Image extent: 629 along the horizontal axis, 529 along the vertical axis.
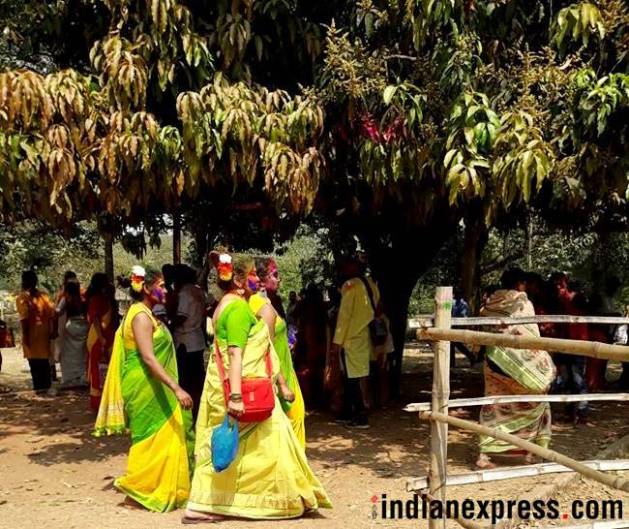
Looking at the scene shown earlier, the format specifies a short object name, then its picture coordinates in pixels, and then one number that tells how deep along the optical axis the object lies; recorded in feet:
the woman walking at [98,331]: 26.86
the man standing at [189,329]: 23.95
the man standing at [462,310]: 43.46
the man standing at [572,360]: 25.21
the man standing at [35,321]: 31.96
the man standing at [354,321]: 23.57
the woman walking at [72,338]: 32.07
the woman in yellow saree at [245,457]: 14.76
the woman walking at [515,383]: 18.84
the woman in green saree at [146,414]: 16.01
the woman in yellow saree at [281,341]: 16.46
